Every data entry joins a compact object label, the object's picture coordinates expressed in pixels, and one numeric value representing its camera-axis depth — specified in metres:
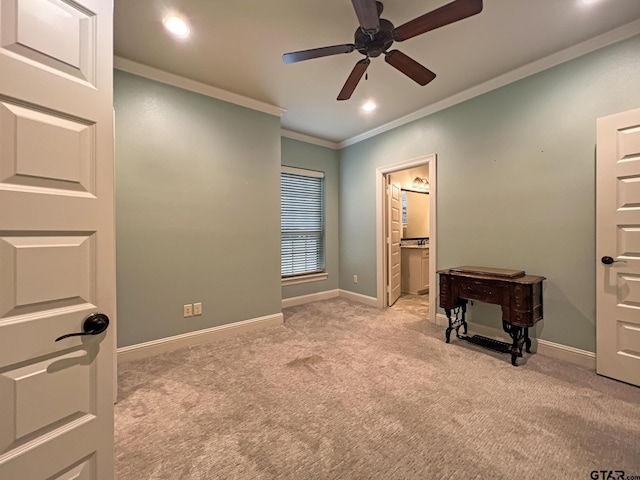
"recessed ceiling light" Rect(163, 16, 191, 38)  2.03
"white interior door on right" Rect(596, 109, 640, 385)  2.07
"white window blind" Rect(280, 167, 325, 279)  4.43
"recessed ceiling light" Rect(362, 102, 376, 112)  3.38
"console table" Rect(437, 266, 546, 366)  2.37
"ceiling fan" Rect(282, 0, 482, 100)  1.53
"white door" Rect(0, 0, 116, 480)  0.82
